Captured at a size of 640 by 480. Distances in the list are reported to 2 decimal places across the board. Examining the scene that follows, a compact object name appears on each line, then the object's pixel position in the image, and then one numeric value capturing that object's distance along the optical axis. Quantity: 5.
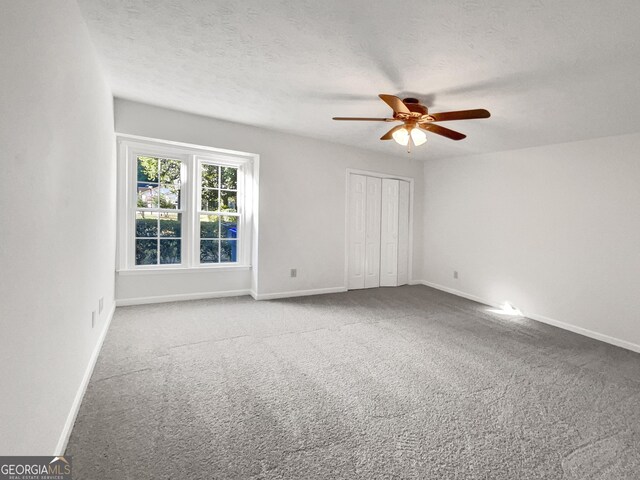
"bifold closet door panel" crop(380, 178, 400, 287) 5.63
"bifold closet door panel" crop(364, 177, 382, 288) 5.47
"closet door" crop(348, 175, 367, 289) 5.27
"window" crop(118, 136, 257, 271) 3.97
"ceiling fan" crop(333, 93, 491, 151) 2.41
